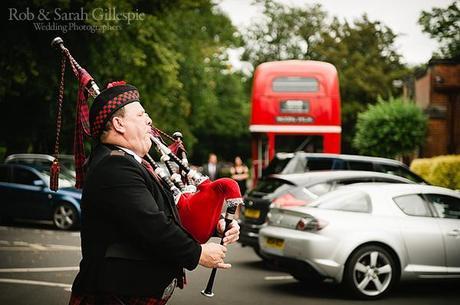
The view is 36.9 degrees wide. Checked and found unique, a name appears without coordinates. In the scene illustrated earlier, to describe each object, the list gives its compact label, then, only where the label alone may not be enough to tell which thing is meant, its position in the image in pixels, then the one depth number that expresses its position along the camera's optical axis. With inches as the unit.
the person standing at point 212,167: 831.3
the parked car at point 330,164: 490.0
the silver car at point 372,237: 329.4
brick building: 1119.3
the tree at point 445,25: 631.2
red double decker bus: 689.6
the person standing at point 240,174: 816.3
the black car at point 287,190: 412.8
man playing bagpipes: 116.9
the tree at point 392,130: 984.9
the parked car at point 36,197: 629.6
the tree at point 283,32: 2087.8
